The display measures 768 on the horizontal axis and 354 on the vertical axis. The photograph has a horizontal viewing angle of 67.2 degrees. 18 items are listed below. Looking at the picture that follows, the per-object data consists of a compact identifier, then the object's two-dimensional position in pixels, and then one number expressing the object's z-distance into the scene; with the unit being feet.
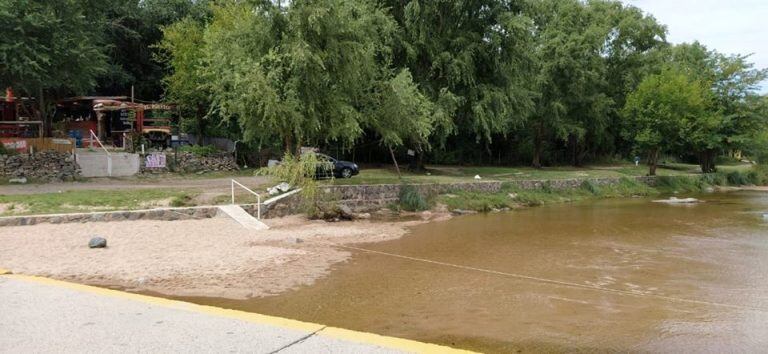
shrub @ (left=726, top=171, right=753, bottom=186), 150.00
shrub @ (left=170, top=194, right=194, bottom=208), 58.95
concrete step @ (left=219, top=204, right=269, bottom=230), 53.98
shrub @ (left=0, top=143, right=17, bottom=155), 77.12
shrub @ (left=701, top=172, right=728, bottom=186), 138.82
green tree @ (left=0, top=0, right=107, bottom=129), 71.51
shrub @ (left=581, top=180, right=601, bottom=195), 109.50
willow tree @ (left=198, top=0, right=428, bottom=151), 64.64
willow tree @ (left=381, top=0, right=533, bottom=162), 98.07
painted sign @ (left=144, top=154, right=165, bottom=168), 91.50
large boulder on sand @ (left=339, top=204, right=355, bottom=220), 66.13
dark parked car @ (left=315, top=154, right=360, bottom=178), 89.14
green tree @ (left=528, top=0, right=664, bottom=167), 134.51
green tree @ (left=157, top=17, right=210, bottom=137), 102.73
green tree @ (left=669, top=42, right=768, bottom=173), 136.77
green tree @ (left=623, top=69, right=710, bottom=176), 126.82
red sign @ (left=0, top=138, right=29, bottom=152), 79.84
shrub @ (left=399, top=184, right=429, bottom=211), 76.02
